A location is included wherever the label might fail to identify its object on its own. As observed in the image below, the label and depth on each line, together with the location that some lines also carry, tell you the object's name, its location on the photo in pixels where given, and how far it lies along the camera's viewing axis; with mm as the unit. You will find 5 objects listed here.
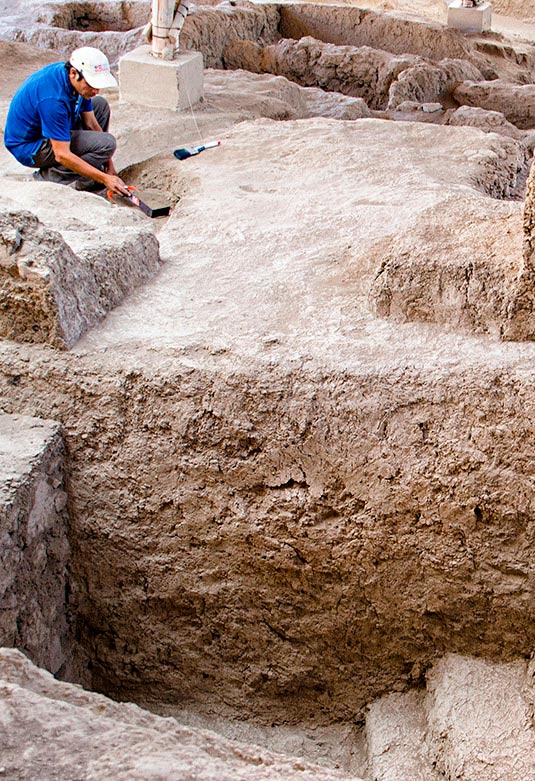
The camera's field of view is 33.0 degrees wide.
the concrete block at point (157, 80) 6254
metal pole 6109
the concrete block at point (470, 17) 9688
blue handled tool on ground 5246
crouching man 4754
